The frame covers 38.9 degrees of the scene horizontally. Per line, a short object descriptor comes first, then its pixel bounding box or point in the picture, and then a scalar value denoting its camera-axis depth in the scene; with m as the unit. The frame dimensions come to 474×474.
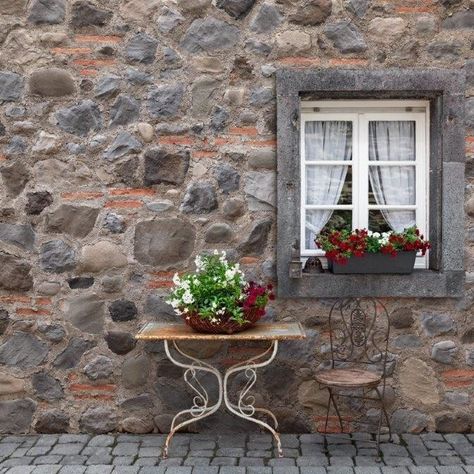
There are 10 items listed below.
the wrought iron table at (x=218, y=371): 3.96
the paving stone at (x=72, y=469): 3.84
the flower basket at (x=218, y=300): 3.96
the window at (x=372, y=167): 4.46
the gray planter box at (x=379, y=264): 4.45
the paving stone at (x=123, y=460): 3.98
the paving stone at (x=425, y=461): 3.95
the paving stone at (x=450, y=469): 3.81
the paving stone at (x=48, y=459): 4.02
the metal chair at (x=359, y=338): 4.46
